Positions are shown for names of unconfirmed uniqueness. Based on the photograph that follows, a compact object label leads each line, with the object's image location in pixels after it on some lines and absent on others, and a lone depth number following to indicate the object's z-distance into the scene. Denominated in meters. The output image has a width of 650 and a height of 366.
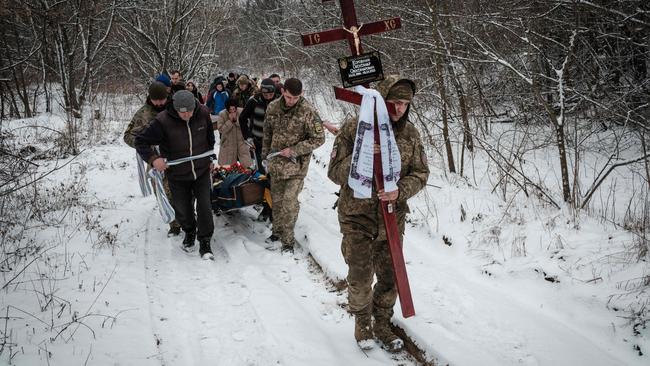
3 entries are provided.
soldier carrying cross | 2.91
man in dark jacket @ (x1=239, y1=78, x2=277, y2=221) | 6.21
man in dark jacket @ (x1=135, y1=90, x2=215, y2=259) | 4.97
